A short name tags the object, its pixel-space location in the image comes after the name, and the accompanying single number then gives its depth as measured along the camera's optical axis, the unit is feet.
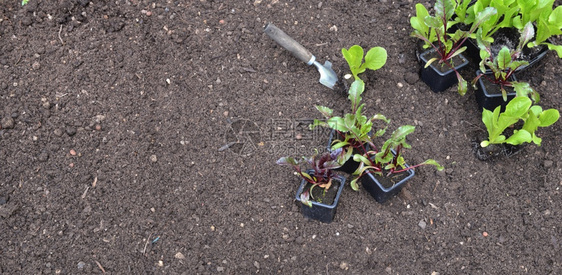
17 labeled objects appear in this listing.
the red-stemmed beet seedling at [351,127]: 6.49
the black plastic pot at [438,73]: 7.66
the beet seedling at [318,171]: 6.37
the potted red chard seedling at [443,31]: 7.13
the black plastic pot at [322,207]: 6.57
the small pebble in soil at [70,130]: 7.56
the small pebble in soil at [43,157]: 7.36
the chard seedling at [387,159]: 6.47
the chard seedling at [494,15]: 7.38
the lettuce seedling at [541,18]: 7.15
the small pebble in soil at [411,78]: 8.04
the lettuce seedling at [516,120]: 6.61
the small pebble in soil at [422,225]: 7.03
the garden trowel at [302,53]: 7.68
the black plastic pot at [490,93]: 7.50
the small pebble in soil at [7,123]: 7.55
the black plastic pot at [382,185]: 6.74
